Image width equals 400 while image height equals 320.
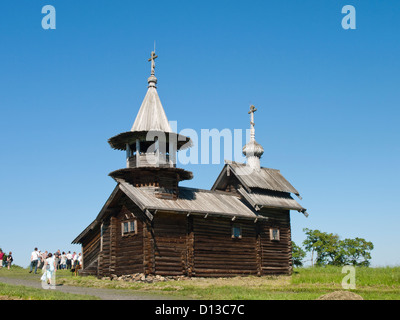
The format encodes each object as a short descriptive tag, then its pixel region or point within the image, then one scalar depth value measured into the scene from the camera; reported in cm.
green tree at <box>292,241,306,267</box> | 6725
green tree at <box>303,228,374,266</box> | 6244
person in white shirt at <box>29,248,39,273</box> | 3506
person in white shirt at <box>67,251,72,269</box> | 4084
